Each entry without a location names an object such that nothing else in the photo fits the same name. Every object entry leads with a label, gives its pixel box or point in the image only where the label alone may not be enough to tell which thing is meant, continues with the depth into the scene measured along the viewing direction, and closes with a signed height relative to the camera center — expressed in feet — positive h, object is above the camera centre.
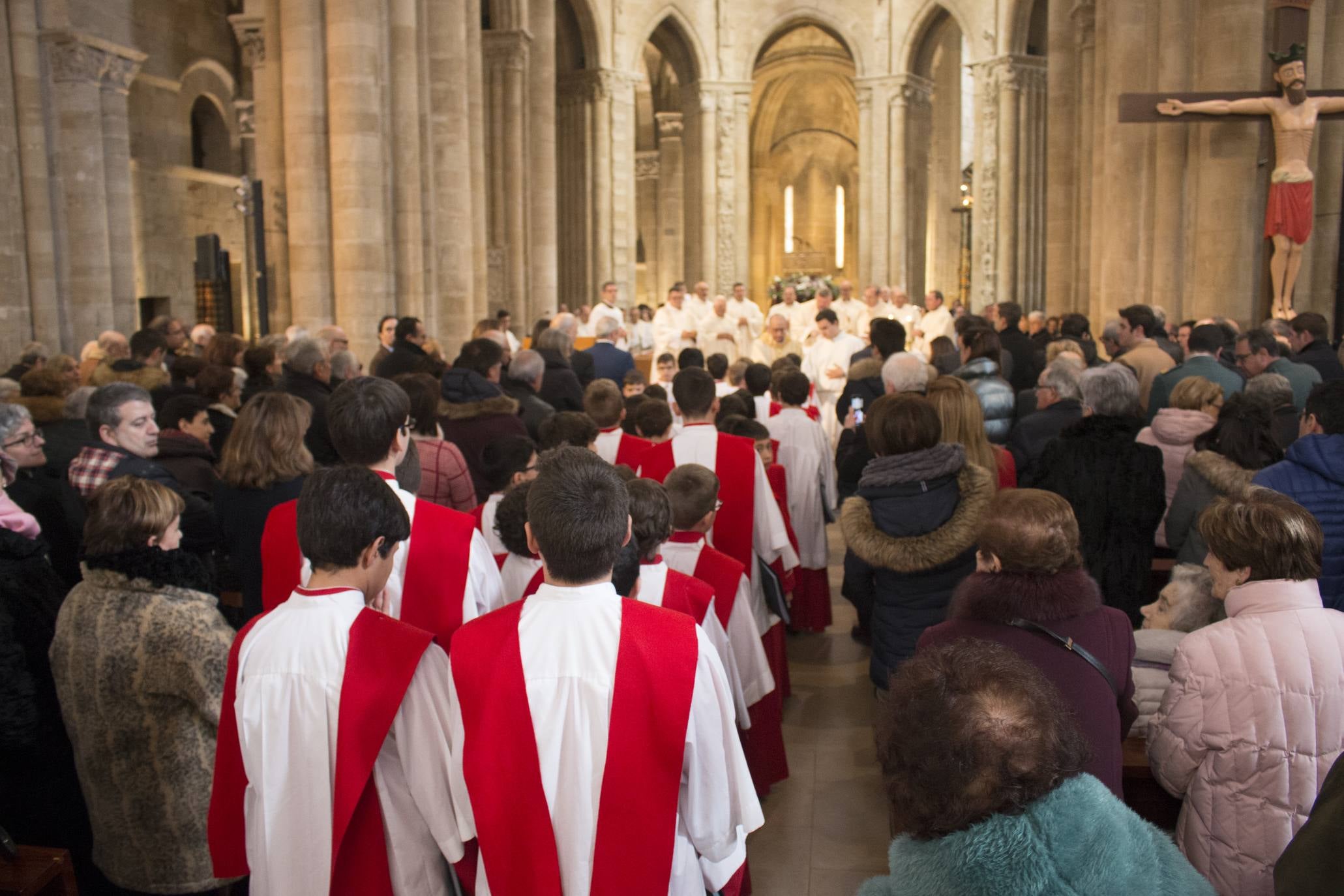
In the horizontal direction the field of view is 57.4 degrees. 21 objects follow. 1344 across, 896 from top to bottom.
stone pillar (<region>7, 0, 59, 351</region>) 38.91 +4.30
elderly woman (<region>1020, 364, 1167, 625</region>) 16.51 -2.69
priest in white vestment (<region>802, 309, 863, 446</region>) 41.50 -2.25
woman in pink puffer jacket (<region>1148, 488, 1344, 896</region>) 9.61 -3.24
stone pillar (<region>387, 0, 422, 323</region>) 42.68 +5.36
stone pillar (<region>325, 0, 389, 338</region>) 38.68 +4.42
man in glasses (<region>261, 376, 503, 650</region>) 11.29 -2.30
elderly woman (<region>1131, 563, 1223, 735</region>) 12.10 -3.47
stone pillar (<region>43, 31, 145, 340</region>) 40.14 +4.15
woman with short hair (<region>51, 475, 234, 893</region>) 10.82 -3.37
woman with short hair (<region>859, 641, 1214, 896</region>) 5.65 -2.37
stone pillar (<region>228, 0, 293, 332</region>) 40.93 +4.27
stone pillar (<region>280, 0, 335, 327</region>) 38.91 +4.61
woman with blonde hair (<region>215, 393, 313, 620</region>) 14.10 -1.94
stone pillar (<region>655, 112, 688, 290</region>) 105.50 +8.80
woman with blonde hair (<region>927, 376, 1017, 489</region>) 17.54 -1.78
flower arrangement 71.20 +0.43
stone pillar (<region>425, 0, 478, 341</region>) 48.67 +5.25
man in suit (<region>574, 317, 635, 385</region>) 35.53 -1.76
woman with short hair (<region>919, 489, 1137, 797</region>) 9.66 -2.62
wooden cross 37.81 +7.53
